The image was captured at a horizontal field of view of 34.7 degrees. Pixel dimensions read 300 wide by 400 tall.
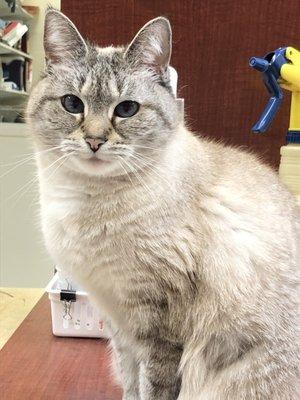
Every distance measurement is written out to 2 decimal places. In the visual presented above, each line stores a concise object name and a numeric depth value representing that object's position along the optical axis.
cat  0.85
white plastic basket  1.15
